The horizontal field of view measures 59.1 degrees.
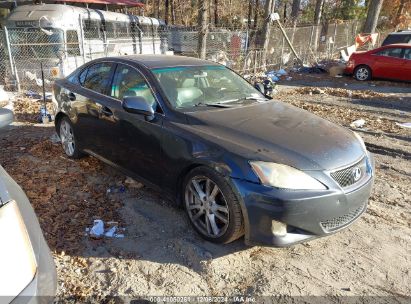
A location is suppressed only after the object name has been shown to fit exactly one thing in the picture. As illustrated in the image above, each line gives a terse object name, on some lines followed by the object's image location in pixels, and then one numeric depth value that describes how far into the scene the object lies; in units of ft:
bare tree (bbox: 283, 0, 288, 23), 119.01
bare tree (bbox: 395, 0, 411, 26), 122.72
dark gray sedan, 9.30
